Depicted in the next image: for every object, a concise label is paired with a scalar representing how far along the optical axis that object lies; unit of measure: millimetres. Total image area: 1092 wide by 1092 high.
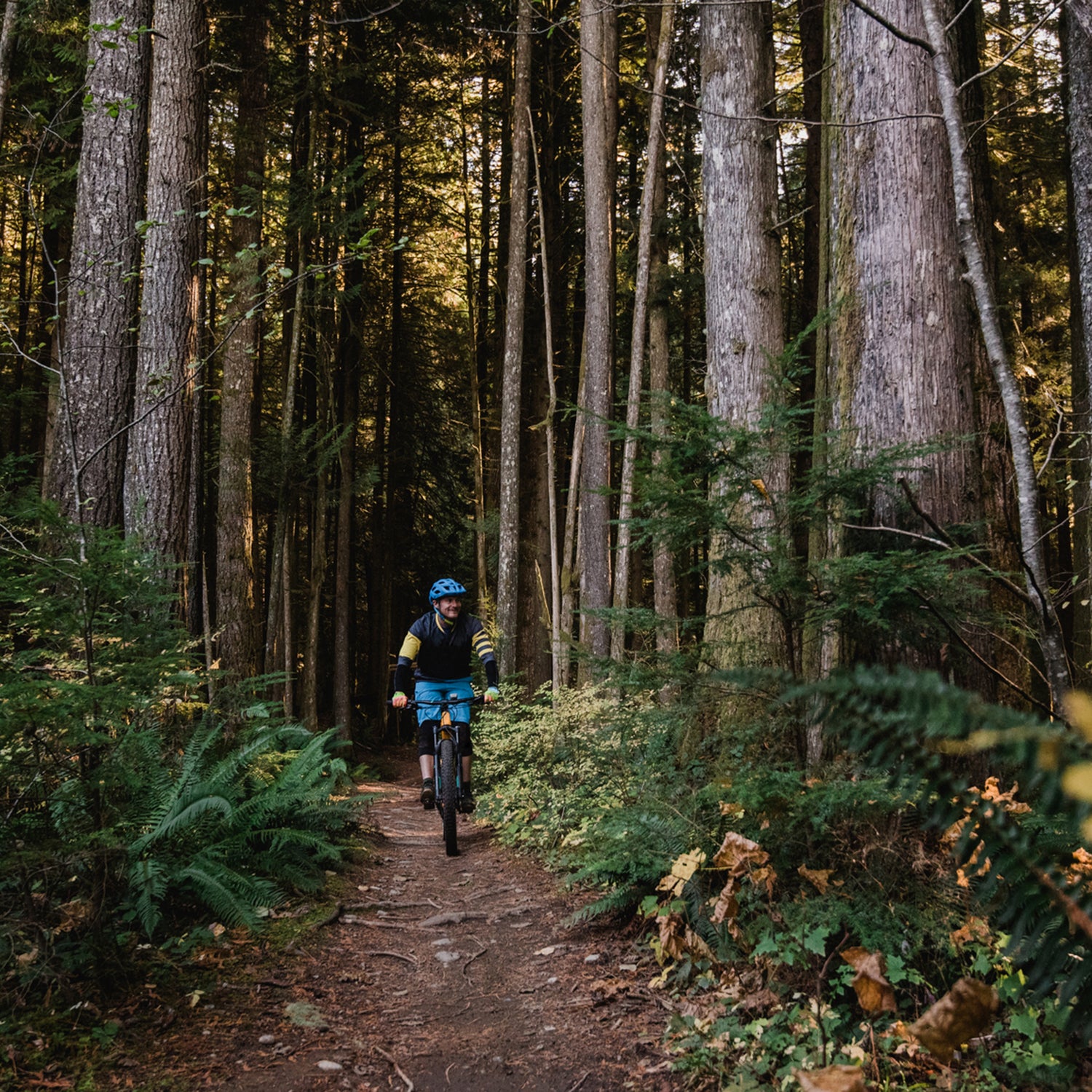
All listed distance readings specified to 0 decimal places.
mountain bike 7012
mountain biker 7258
